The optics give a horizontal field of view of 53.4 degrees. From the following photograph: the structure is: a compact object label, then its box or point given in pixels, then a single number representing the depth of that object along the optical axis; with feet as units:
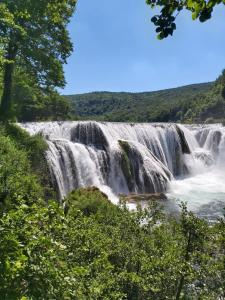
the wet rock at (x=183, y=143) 77.11
